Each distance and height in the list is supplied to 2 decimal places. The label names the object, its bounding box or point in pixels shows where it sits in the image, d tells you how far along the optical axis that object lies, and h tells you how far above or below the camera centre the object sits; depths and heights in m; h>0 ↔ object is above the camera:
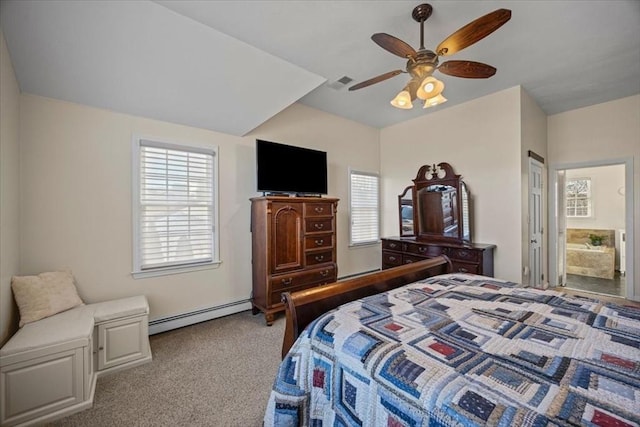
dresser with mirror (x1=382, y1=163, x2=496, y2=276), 3.54 -0.16
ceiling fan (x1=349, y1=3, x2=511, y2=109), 1.74 +1.20
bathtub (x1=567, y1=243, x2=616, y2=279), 5.17 -0.93
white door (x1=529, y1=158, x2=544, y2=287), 3.72 -0.13
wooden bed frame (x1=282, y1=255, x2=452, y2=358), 1.55 -0.53
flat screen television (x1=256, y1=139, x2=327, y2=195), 3.34 +0.65
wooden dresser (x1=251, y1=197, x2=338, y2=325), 3.12 -0.38
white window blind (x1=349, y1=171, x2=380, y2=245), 4.77 +0.17
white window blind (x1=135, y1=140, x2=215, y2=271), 2.86 +0.13
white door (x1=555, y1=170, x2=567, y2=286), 4.54 -0.14
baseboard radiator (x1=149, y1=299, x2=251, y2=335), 2.90 -1.18
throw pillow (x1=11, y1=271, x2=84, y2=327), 2.04 -0.63
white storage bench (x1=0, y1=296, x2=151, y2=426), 1.64 -1.00
